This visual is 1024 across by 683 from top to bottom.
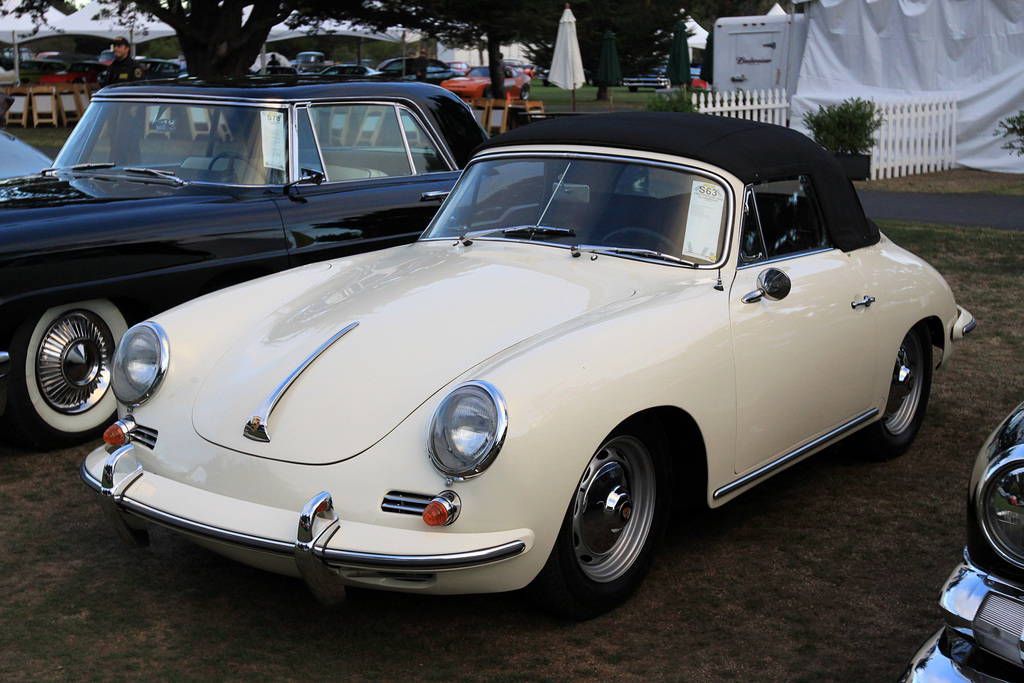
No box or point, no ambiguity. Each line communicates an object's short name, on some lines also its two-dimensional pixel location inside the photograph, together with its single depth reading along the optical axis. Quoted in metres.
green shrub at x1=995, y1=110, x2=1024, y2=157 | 10.52
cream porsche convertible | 2.96
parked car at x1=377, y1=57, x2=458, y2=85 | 35.48
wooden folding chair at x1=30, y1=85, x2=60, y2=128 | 22.98
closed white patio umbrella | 18.78
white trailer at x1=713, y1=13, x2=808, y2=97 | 19.36
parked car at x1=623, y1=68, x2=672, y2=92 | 48.25
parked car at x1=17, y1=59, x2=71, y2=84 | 33.68
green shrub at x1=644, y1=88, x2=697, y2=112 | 14.76
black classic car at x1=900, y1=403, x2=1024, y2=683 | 2.17
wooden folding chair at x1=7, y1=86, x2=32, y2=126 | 23.27
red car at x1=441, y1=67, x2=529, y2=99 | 33.00
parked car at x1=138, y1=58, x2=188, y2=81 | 27.87
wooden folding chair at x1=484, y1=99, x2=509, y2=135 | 20.45
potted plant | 13.34
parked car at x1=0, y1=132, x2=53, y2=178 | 6.33
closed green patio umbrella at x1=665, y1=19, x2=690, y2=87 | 25.14
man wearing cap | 15.32
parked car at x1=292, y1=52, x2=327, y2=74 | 37.72
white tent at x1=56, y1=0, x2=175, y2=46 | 29.62
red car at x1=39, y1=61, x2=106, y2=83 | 30.27
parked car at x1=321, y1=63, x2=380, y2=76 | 24.20
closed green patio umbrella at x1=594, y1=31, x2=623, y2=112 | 22.23
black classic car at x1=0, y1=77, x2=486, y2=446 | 4.76
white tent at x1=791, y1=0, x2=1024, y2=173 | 15.27
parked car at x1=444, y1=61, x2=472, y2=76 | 40.45
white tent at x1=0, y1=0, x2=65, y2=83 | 27.55
